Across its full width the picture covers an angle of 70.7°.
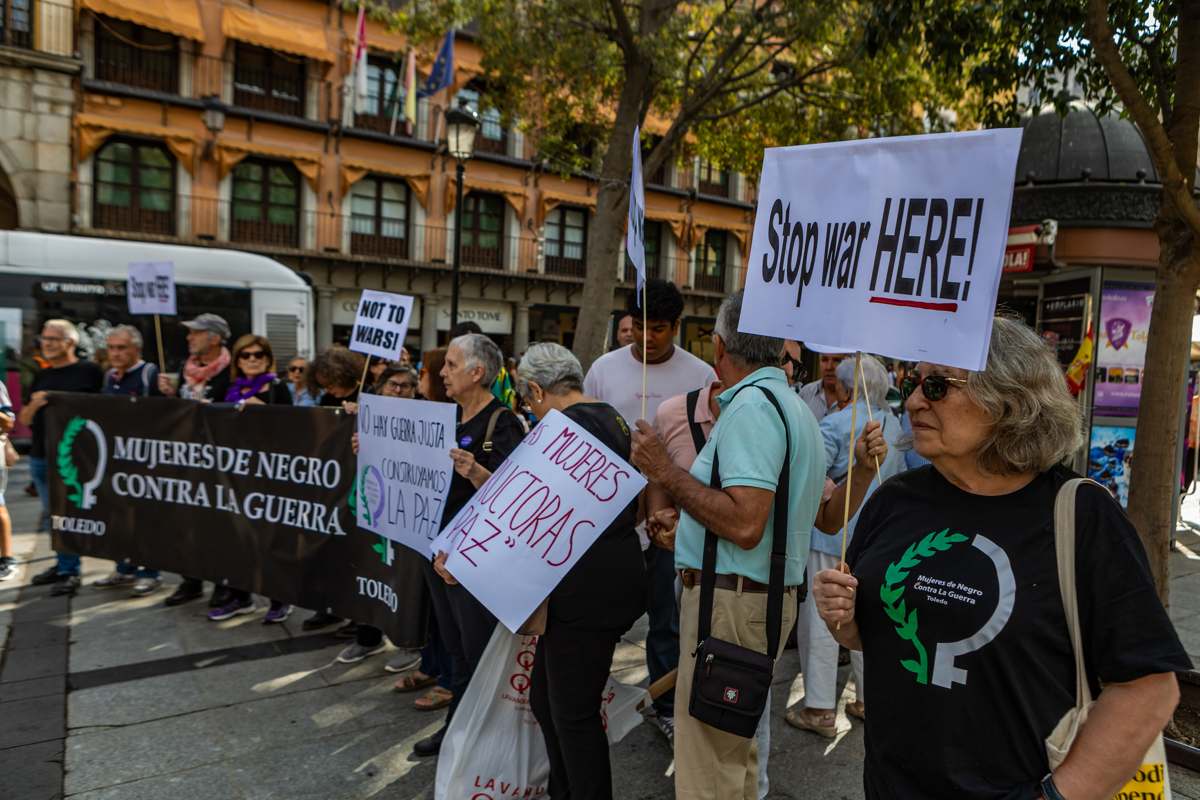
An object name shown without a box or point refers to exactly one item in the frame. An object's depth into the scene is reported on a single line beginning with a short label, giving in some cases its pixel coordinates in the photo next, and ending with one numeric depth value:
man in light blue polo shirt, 2.38
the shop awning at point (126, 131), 20.45
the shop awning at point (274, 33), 21.77
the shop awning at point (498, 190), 26.25
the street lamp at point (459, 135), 11.45
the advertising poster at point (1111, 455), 8.23
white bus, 12.16
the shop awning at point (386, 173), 24.36
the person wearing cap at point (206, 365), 5.84
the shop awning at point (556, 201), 28.08
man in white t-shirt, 4.04
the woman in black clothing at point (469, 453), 3.34
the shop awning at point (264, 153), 22.42
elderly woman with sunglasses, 1.53
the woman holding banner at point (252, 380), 5.69
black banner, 4.71
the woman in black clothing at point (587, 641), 2.82
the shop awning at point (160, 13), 19.97
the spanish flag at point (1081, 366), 8.00
